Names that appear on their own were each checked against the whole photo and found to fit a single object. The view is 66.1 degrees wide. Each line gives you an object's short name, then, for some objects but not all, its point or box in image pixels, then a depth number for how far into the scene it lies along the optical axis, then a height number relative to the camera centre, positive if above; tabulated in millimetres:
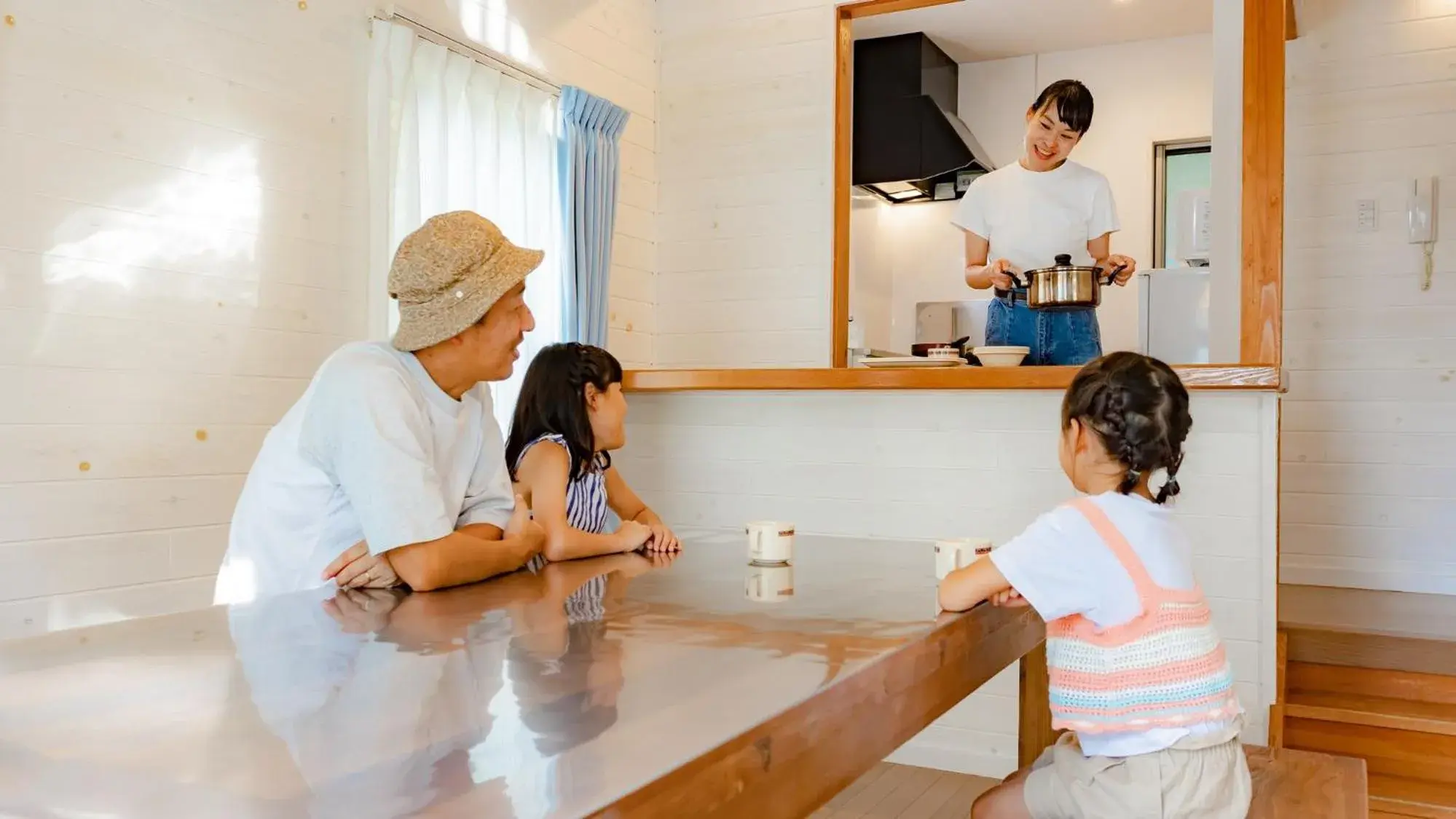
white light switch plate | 4930 +811
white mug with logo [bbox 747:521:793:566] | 1840 -238
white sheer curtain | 3178 +758
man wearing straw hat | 1594 -89
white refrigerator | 5180 +397
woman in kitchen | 3861 +657
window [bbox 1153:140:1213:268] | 5957 +1175
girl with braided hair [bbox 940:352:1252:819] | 1533 -312
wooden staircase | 3010 -891
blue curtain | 3898 +692
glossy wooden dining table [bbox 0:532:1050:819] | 681 -243
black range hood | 5664 +1421
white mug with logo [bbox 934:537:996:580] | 1670 -235
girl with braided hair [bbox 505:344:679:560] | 2072 -95
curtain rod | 3309 +1101
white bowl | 3111 +122
